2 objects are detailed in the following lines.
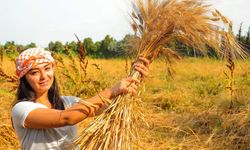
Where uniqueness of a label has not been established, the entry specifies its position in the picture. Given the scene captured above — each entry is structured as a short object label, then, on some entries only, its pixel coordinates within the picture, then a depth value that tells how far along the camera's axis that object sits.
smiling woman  1.93
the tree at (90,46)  28.62
